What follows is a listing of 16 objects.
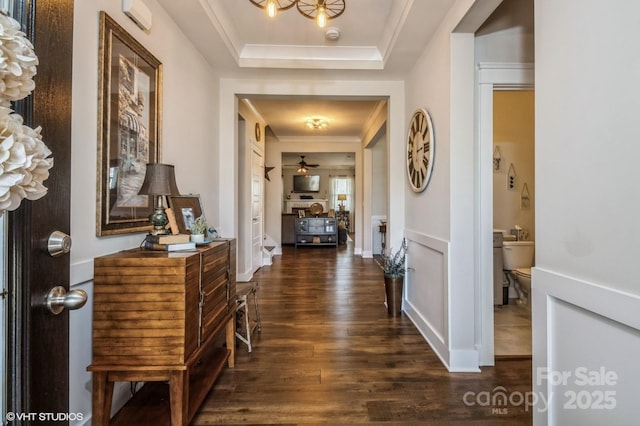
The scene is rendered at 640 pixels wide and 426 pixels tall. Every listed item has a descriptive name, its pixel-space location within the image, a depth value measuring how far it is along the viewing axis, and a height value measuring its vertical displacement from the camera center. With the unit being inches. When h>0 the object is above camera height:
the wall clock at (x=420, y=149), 98.7 +22.5
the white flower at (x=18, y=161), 18.4 +3.3
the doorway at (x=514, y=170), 141.5 +20.4
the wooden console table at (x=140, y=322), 52.4 -18.5
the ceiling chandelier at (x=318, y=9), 70.9 +48.6
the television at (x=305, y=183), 473.4 +47.4
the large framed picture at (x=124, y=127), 60.1 +19.2
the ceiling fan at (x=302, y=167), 358.9 +55.2
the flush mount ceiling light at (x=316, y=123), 215.0 +65.6
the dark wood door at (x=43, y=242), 23.8 -2.3
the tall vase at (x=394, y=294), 122.6 -32.3
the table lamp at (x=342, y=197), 500.4 +27.3
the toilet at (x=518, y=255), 129.2 -17.4
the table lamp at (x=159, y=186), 63.4 +5.7
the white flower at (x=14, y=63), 18.7 +9.6
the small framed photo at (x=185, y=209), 77.0 +1.2
